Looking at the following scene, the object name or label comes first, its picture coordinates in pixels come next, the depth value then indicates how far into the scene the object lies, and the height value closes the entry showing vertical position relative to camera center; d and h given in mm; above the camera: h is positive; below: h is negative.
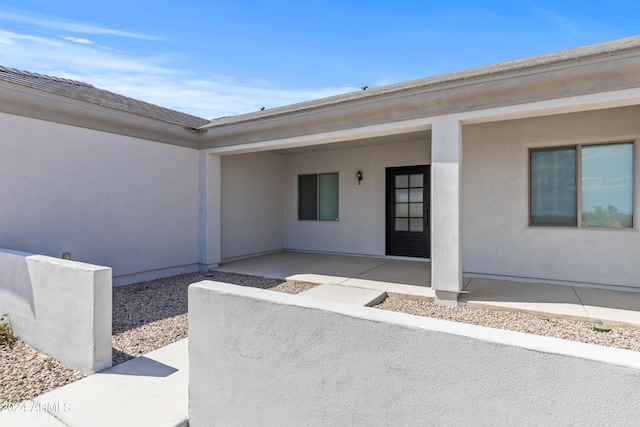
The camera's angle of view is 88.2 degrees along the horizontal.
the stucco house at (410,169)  4684 +693
